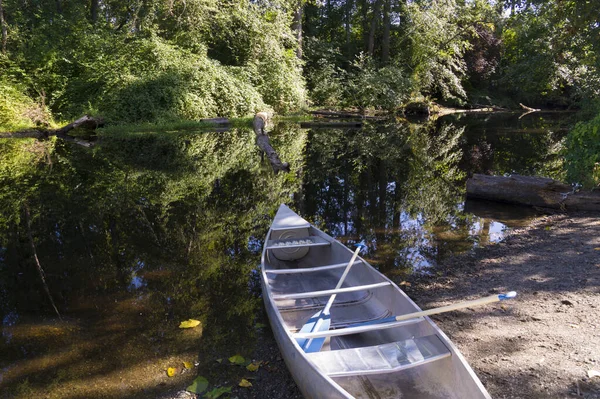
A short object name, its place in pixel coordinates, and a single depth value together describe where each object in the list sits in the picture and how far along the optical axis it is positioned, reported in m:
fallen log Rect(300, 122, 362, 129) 23.02
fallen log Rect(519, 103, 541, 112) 36.56
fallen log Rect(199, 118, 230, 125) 20.58
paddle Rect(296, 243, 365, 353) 3.01
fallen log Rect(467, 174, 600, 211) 7.42
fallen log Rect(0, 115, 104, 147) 17.28
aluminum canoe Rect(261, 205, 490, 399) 2.66
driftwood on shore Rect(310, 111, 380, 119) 26.30
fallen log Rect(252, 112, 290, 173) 10.85
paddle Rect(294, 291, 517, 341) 2.94
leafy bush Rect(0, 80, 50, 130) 17.52
